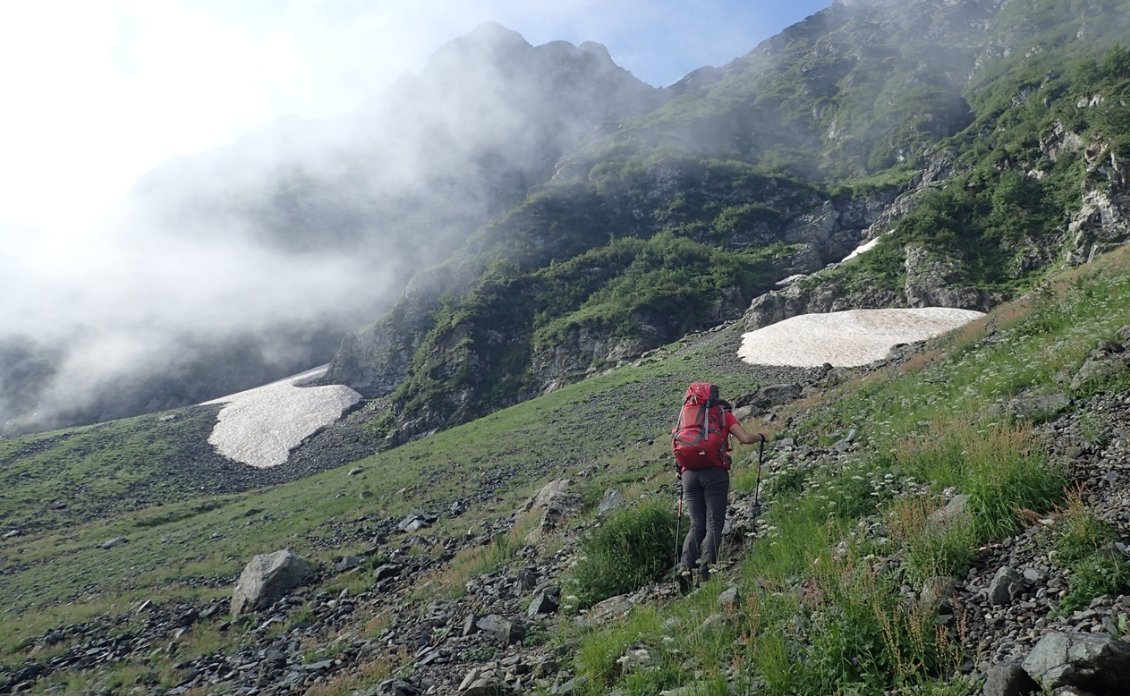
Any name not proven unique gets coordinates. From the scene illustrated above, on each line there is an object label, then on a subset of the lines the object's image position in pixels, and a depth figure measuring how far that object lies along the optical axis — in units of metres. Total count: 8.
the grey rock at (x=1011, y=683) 3.45
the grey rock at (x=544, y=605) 9.03
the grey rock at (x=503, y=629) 8.02
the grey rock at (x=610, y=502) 14.11
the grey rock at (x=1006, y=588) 4.34
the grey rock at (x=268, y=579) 17.23
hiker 7.54
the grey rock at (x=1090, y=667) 3.27
